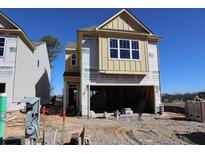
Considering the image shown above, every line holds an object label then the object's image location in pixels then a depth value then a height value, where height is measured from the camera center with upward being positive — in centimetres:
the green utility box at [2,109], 442 -47
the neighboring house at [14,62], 1071 +245
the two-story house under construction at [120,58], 1126 +275
